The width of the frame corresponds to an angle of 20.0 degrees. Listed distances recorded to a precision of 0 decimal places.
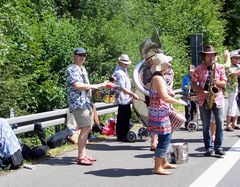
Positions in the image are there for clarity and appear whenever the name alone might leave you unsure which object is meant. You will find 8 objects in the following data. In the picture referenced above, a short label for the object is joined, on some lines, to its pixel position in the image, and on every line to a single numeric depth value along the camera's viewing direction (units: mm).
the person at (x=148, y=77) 13106
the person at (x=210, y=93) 12174
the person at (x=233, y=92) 16509
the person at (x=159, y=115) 10315
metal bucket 11402
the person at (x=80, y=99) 11406
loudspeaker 17910
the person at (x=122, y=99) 14806
